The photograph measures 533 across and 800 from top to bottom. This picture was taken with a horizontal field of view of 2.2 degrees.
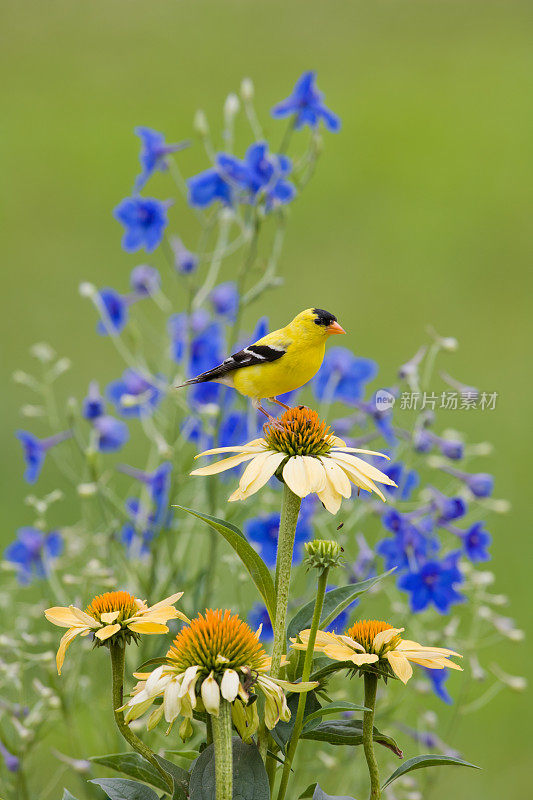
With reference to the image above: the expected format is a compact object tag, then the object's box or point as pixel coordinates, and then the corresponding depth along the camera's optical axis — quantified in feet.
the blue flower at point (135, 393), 30.84
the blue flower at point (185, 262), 31.44
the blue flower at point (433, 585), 28.89
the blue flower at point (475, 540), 29.12
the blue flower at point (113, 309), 31.44
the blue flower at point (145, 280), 32.27
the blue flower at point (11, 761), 28.68
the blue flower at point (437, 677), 29.01
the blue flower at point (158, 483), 30.65
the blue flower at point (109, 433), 29.96
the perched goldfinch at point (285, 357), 28.01
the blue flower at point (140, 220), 29.43
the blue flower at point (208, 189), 29.33
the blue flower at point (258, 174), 29.17
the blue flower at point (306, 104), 29.28
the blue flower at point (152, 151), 30.07
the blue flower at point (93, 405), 29.42
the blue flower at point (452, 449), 29.08
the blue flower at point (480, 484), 29.22
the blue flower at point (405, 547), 28.88
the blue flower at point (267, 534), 29.13
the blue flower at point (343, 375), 30.35
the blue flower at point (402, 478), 29.11
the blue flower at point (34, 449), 30.63
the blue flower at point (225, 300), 35.26
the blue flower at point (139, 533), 29.73
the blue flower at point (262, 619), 29.23
